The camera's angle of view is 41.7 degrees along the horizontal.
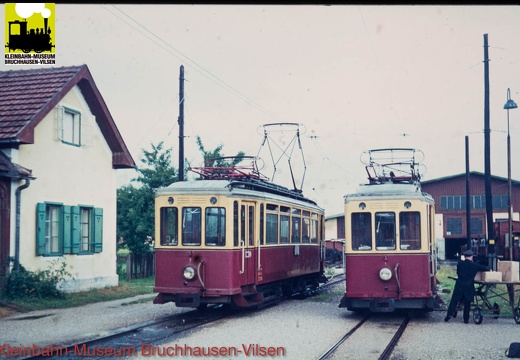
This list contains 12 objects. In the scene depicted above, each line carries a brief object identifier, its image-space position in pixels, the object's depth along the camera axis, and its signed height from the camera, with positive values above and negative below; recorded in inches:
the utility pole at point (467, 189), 1383.6 +76.1
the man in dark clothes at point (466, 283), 519.5 -43.5
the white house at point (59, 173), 676.1 +61.8
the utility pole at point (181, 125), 843.9 +130.0
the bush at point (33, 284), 647.1 -53.7
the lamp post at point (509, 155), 837.8 +105.8
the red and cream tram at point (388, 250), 535.8 -18.6
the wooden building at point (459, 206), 1971.0 +57.8
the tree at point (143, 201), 986.1 +39.9
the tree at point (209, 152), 1112.6 +124.1
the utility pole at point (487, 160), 848.3 +84.3
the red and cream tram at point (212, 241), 538.0 -10.6
